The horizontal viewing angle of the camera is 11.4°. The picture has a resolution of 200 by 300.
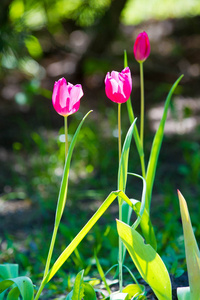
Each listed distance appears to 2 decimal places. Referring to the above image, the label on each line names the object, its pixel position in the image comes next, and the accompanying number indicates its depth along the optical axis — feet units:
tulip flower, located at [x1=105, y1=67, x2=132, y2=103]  5.66
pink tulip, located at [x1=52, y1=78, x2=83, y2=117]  5.62
